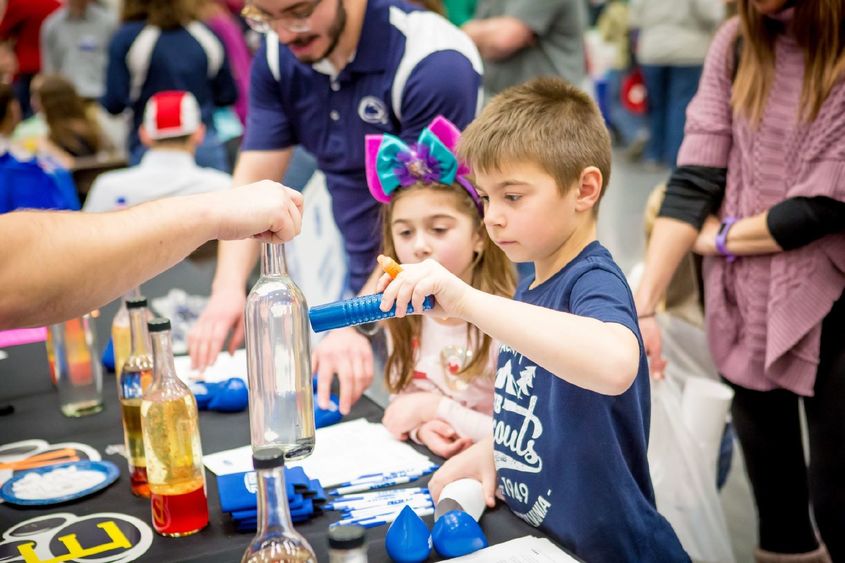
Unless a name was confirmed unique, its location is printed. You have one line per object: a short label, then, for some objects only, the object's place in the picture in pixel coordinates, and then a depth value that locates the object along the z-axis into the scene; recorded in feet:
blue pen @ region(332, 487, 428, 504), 4.50
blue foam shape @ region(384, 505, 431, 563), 3.77
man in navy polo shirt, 6.15
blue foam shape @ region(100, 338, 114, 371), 6.67
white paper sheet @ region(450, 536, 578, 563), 3.80
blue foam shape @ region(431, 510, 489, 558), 3.82
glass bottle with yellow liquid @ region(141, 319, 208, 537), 4.18
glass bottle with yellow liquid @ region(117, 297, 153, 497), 4.66
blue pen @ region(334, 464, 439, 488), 4.68
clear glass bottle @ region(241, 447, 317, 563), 3.11
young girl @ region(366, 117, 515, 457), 5.59
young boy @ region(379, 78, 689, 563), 4.22
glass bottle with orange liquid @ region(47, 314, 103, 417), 5.97
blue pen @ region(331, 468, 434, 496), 4.58
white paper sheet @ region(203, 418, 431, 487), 4.84
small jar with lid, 2.96
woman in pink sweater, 5.77
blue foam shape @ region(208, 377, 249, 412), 5.79
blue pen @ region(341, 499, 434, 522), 4.28
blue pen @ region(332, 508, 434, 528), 4.18
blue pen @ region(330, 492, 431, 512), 4.39
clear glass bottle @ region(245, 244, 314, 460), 4.27
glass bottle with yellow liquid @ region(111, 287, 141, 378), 5.75
